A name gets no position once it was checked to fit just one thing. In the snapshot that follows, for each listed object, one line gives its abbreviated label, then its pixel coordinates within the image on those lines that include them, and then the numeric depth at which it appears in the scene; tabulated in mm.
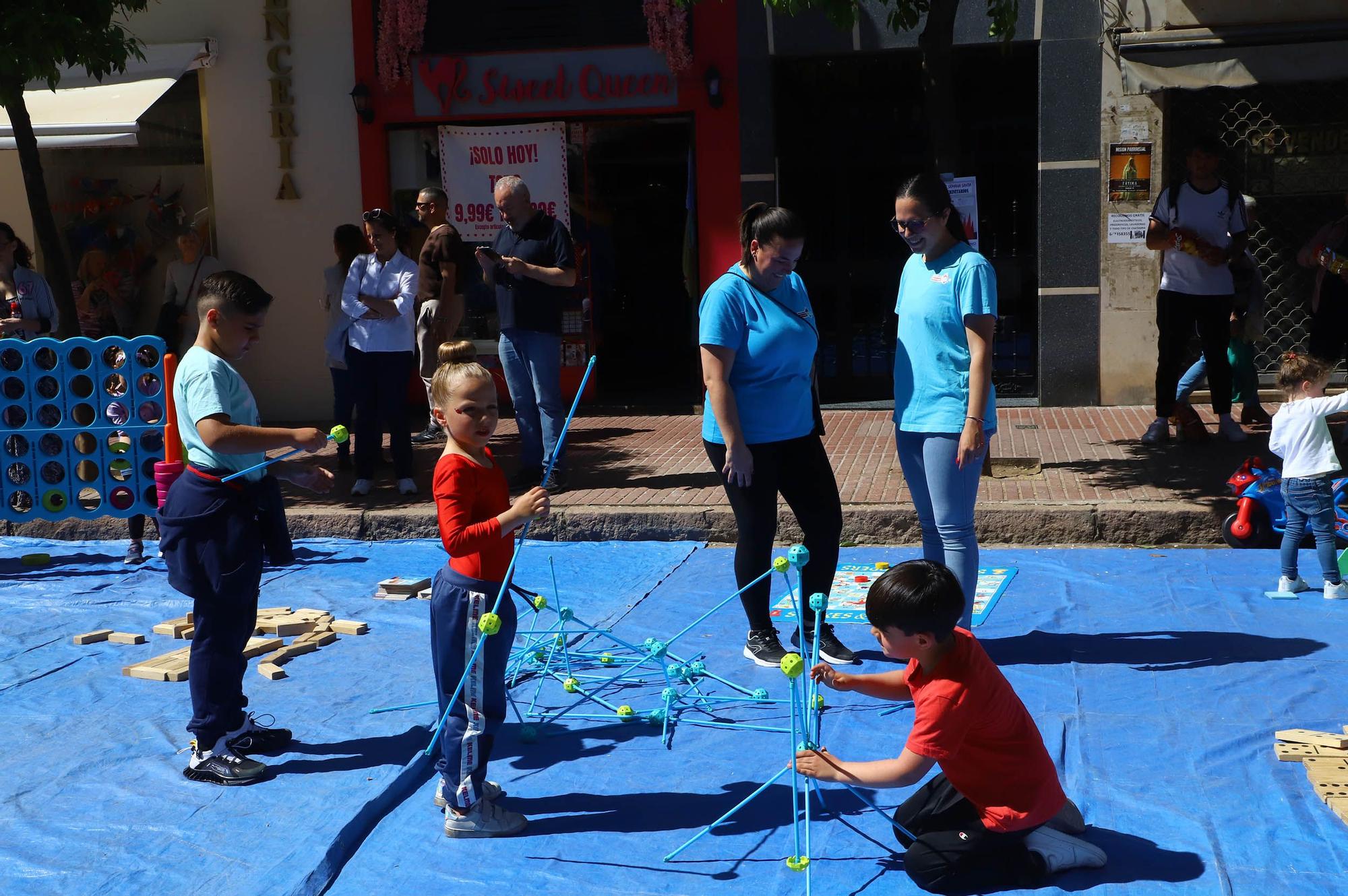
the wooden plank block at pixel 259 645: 5551
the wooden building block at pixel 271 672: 5340
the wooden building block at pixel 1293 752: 4047
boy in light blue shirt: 4250
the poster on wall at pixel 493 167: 11680
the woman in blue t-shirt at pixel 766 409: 4938
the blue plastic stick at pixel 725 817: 3520
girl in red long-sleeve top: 3762
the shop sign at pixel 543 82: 11312
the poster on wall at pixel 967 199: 8016
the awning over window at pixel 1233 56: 10000
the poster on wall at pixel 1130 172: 10625
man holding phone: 7977
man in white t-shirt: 8766
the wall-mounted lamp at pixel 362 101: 11617
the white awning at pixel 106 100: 10867
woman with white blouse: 8383
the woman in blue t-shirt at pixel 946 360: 4711
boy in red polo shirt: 3254
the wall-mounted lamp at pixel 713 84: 11000
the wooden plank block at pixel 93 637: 5895
